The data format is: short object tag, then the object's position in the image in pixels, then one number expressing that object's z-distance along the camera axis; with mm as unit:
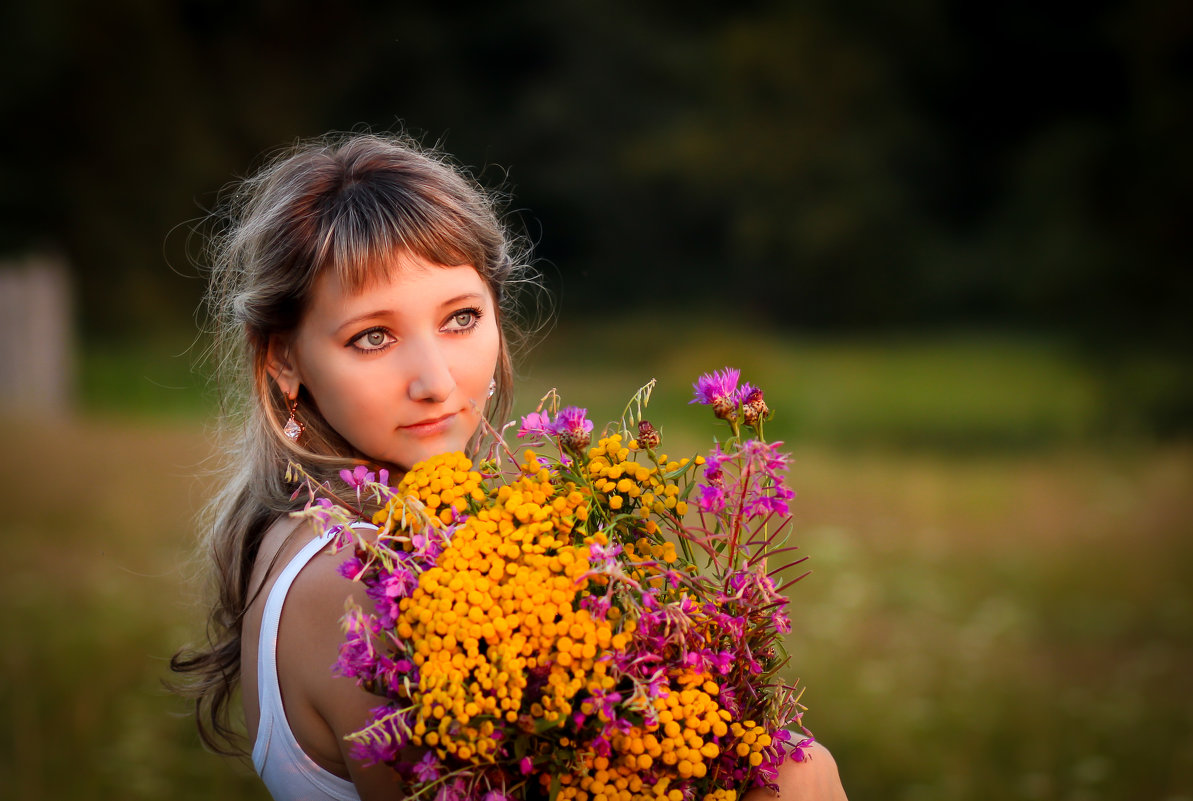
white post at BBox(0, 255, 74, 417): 12019
